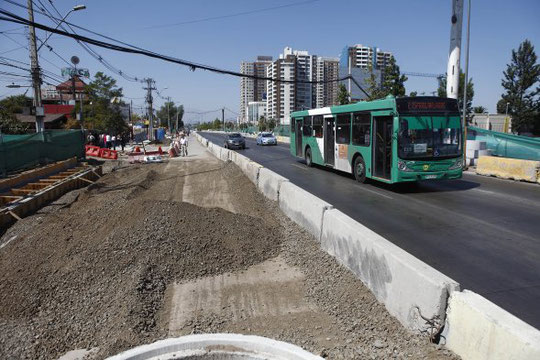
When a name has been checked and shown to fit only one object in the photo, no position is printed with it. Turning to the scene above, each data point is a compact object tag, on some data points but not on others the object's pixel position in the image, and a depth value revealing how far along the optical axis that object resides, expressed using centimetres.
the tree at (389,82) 3938
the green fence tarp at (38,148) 1841
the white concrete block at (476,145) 2042
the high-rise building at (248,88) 15065
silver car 4634
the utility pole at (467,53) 1997
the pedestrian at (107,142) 3564
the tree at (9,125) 3294
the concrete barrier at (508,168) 1490
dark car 3926
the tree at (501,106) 7098
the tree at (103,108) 4938
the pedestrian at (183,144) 3199
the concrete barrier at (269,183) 1029
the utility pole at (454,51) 1950
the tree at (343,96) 4666
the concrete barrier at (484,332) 272
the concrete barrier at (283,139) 5638
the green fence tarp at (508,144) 1770
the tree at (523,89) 6656
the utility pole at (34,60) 2048
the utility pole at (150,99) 6607
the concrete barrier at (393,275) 362
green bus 1255
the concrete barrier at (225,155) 2280
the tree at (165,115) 15138
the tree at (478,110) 7762
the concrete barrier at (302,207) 692
